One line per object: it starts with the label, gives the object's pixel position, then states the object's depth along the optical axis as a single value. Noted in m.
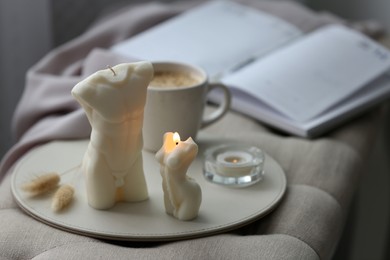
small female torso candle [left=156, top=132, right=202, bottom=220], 0.86
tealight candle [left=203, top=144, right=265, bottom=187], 0.95
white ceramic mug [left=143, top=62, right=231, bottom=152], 1.00
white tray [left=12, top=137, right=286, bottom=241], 0.87
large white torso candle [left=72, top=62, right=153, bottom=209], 0.85
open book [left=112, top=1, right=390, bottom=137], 1.15
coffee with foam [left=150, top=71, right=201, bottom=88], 1.03
